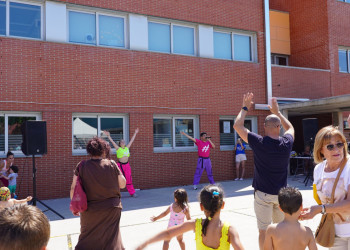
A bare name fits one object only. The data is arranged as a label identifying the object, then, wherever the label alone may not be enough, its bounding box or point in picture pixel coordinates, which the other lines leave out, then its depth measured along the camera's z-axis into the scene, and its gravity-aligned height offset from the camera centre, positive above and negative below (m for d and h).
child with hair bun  2.84 -0.75
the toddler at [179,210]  4.79 -1.03
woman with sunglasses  2.79 -0.42
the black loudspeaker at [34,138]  8.38 -0.04
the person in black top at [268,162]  4.12 -0.37
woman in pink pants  10.73 -0.87
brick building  10.68 +1.98
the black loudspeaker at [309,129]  12.55 +0.04
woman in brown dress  3.79 -0.74
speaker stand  8.32 -1.19
